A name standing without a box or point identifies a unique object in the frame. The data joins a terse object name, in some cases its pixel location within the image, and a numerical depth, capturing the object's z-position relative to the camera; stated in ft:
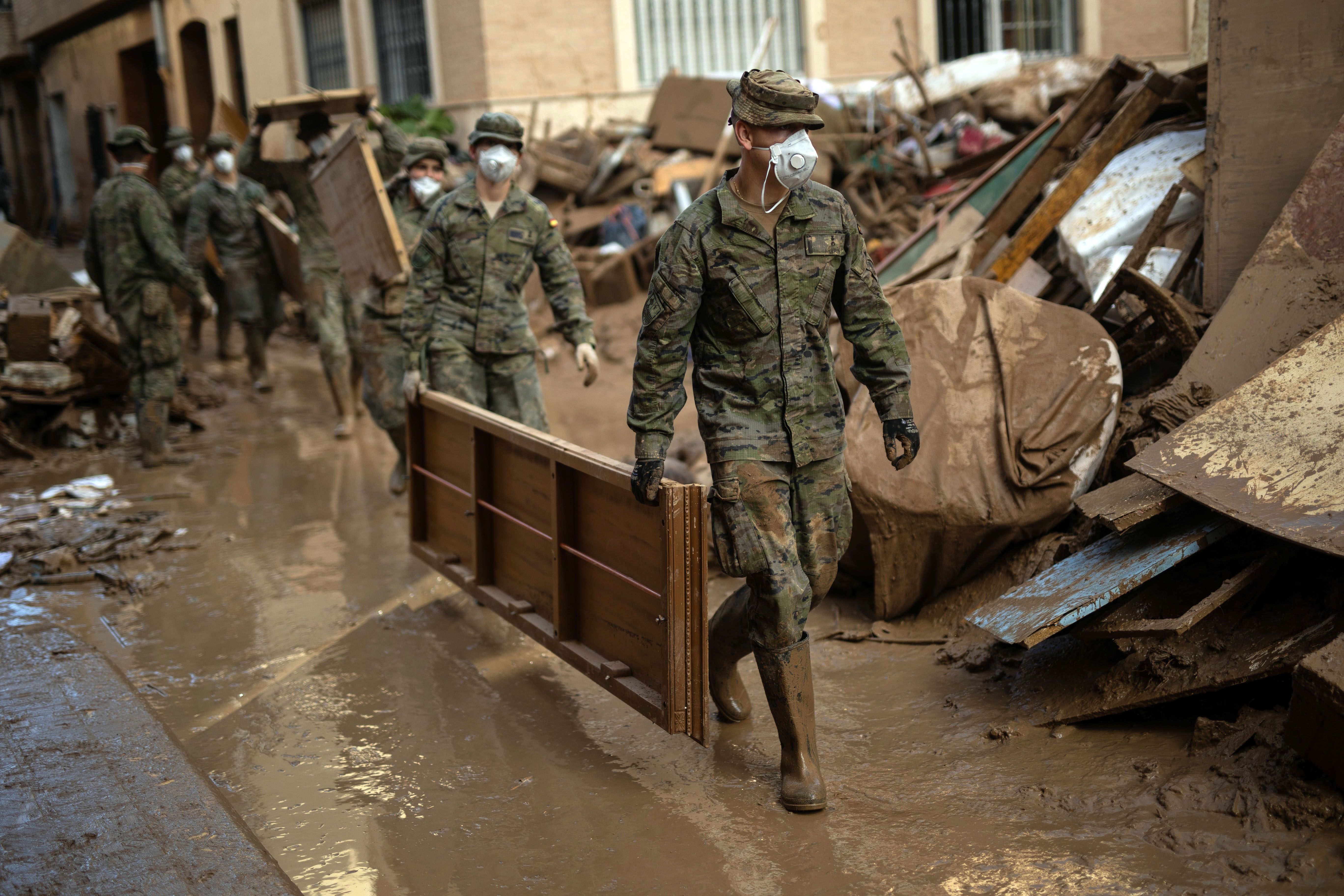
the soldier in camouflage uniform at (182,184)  35.04
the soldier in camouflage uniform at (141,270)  25.04
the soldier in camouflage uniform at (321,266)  27.73
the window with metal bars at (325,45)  54.13
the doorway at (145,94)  75.51
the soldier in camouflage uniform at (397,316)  21.71
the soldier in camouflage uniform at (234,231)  32.19
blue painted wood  11.26
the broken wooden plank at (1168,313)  15.17
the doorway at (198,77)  67.87
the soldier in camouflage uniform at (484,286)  17.04
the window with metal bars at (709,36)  48.21
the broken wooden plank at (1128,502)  11.46
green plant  45.50
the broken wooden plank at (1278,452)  10.64
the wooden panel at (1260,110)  15.30
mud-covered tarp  14.43
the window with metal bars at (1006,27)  50.14
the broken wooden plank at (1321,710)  9.09
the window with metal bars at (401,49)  49.08
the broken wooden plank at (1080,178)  19.35
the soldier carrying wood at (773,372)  10.56
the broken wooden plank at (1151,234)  17.30
